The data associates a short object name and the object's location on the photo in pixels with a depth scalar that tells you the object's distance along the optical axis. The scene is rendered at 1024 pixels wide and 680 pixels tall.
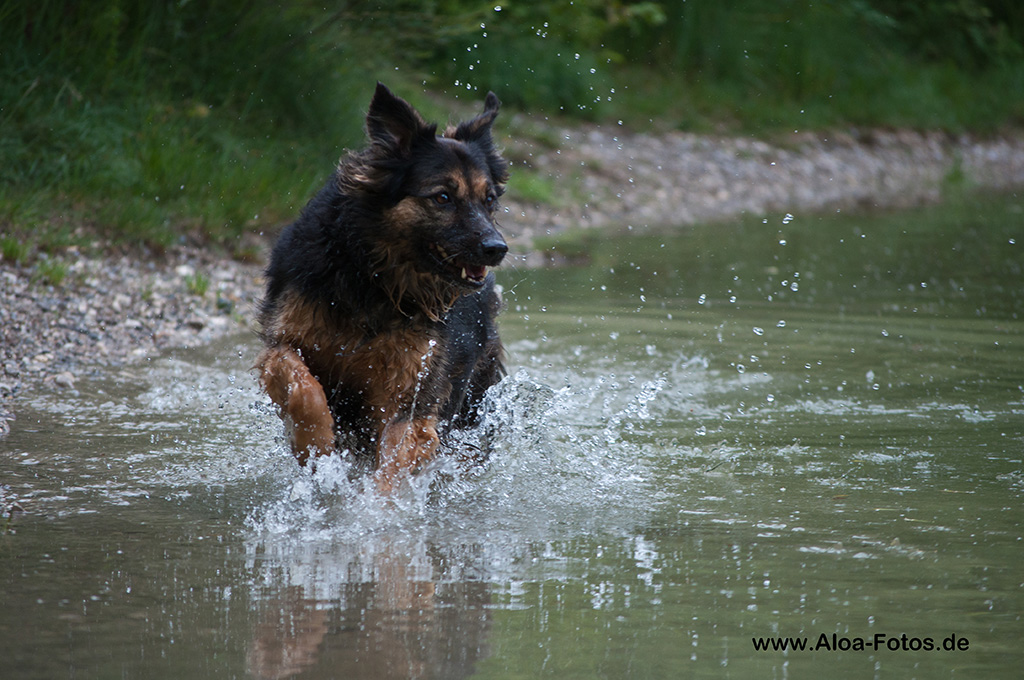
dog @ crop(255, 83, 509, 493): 9.98
